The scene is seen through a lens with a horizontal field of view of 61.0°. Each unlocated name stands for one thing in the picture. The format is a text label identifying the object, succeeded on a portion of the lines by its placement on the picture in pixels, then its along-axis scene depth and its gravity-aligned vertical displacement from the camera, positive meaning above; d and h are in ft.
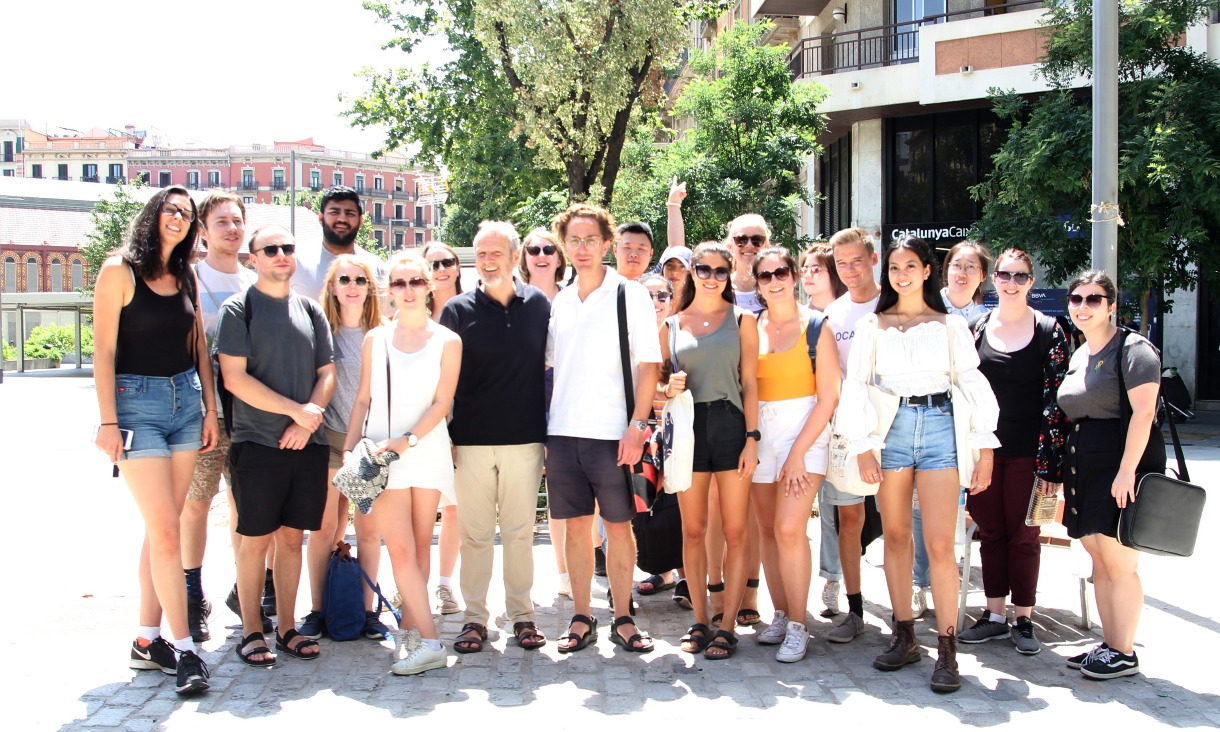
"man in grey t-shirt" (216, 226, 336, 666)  16.25 -1.19
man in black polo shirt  17.12 -1.32
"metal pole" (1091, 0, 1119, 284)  24.06 +4.75
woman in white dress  16.42 -1.16
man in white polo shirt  16.93 -1.18
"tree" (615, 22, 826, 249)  62.34 +12.34
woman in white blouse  15.69 -1.26
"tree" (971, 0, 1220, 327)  50.31 +9.10
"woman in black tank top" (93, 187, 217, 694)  15.49 -0.68
